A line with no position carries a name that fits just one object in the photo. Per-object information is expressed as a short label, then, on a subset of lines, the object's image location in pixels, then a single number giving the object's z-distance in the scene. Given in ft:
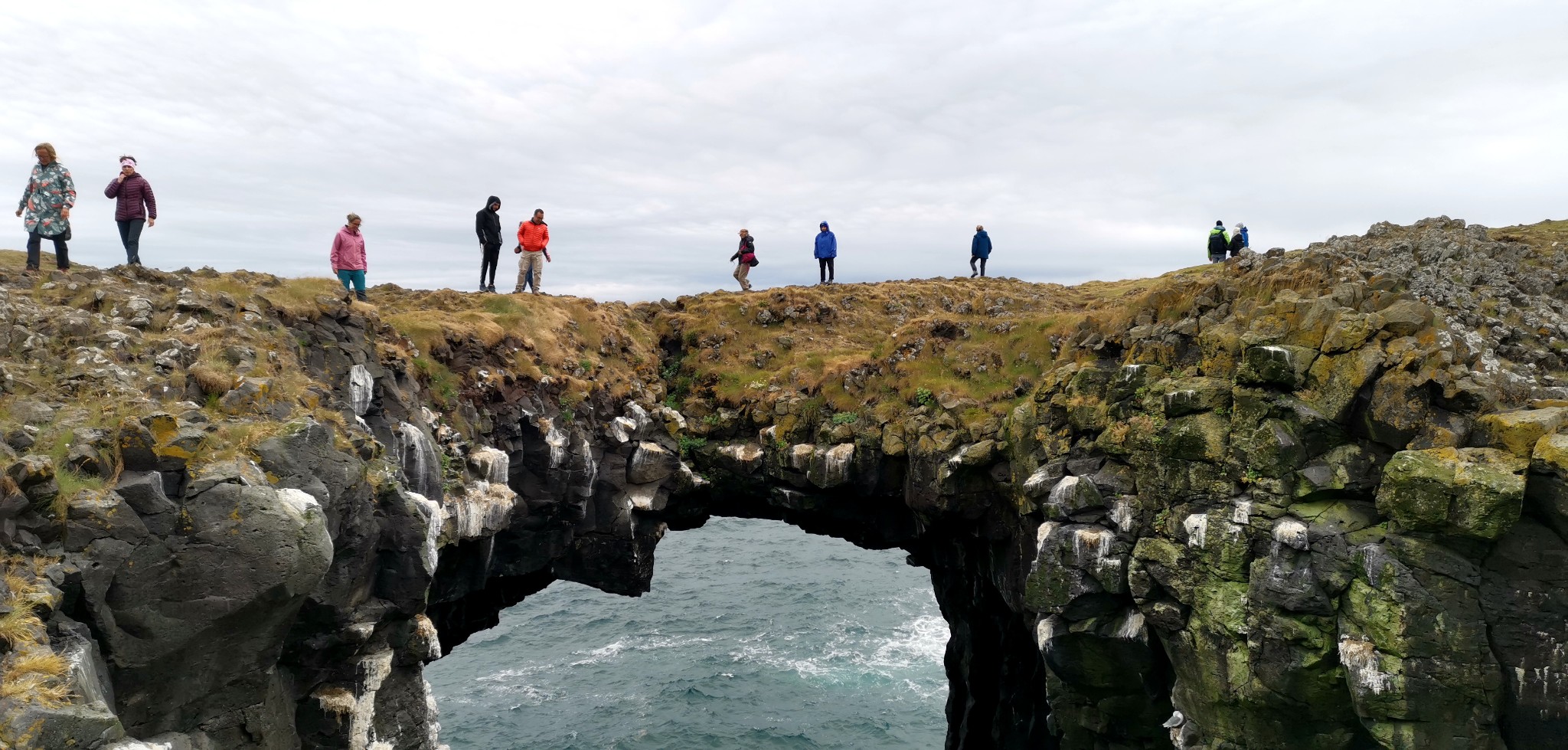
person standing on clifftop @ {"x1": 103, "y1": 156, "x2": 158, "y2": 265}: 73.10
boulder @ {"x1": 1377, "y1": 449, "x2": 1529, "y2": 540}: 50.06
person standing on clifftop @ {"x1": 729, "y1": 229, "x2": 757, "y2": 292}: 143.74
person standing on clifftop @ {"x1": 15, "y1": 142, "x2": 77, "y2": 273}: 68.64
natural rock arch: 46.85
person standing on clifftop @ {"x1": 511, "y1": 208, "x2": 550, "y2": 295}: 114.83
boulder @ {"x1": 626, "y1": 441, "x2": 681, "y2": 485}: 105.60
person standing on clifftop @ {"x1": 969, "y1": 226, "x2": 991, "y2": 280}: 160.45
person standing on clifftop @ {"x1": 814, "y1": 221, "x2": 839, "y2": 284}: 151.79
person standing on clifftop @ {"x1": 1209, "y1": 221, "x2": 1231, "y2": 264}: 124.16
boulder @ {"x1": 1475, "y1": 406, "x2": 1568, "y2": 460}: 51.90
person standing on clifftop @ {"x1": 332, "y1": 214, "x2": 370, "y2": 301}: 89.61
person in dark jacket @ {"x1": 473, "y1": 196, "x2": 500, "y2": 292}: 107.55
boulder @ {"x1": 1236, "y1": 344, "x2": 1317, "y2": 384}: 64.23
